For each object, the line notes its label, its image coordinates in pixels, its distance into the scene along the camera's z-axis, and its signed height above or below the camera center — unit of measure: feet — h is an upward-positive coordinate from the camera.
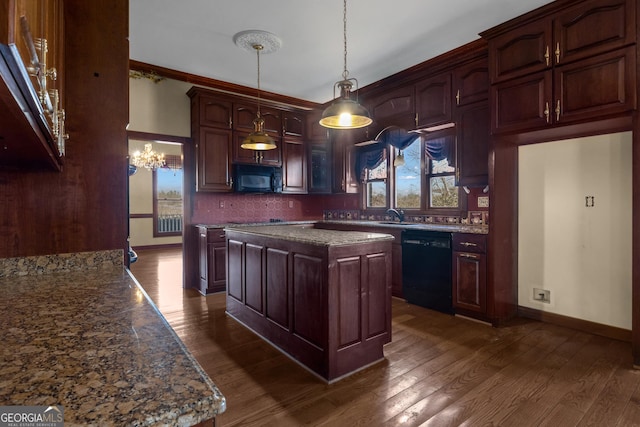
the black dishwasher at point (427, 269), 11.66 -2.25
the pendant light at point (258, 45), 11.14 +6.02
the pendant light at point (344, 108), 7.67 +2.43
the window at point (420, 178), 13.92 +1.50
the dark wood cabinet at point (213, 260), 13.97 -2.13
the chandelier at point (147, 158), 26.13 +4.31
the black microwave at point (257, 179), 15.31 +1.54
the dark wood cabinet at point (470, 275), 10.69 -2.25
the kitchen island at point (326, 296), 7.21 -2.11
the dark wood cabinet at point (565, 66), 7.93 +3.86
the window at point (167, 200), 29.40 +1.05
